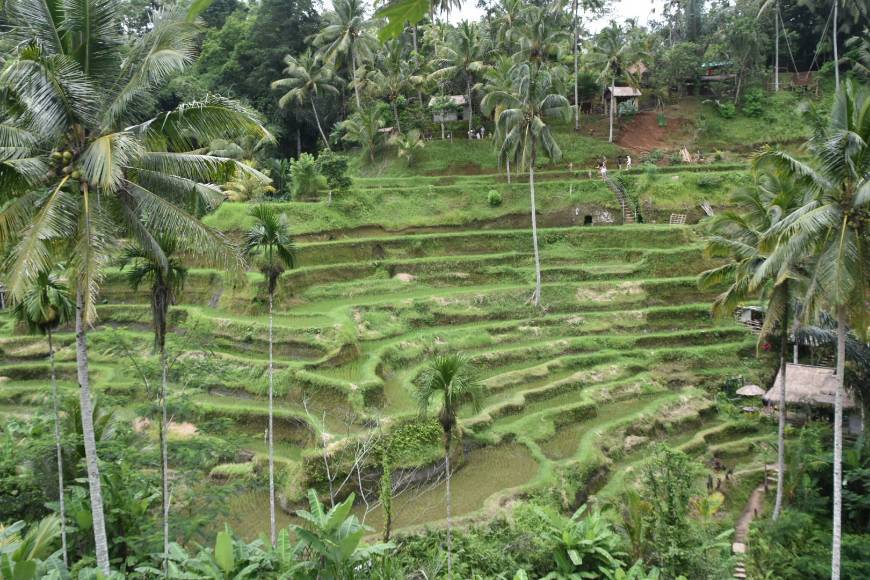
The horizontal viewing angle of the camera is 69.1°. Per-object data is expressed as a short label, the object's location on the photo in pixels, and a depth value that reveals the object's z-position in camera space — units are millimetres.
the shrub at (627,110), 44188
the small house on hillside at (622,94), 44159
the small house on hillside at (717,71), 45562
